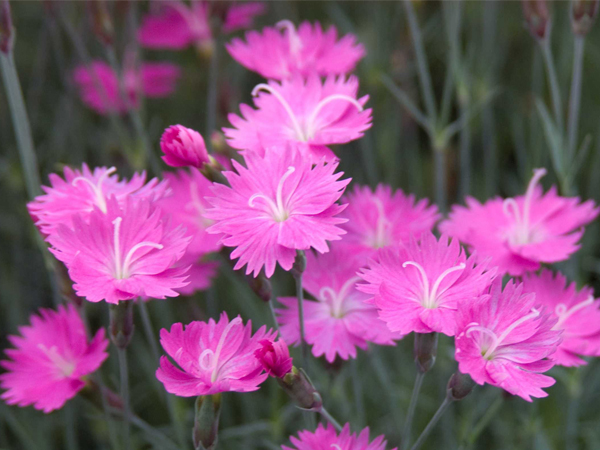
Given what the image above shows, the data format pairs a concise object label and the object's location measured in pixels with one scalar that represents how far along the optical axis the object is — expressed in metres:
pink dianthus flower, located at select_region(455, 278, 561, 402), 0.36
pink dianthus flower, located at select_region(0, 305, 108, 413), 0.38
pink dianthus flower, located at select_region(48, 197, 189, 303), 0.37
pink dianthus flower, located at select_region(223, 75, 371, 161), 0.39
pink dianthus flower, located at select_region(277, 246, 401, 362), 0.38
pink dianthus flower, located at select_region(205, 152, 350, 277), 0.37
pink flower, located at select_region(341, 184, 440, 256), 0.40
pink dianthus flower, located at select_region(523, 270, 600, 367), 0.38
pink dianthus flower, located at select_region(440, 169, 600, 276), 0.39
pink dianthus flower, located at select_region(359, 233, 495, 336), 0.36
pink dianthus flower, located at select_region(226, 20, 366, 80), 0.41
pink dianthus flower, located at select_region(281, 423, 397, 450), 0.36
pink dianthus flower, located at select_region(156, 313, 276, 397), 0.36
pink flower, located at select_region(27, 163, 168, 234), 0.38
